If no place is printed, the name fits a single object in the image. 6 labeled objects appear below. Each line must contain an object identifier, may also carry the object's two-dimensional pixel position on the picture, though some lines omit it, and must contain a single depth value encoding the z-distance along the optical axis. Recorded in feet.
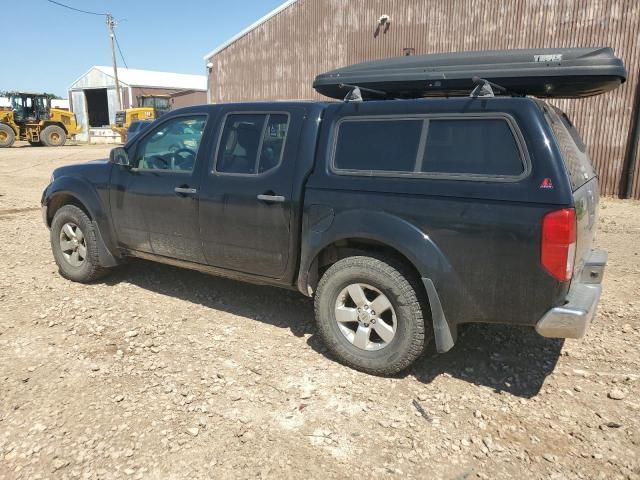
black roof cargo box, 10.41
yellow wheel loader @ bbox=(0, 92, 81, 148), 86.17
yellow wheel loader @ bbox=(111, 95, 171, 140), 93.49
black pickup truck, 9.44
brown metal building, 38.42
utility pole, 119.03
